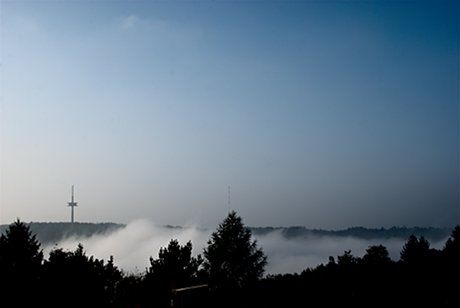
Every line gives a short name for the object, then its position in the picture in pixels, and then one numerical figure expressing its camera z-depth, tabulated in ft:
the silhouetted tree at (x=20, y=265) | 91.30
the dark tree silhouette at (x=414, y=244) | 221.33
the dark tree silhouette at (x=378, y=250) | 215.92
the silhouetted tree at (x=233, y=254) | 170.09
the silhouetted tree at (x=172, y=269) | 129.88
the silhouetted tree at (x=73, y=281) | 96.12
